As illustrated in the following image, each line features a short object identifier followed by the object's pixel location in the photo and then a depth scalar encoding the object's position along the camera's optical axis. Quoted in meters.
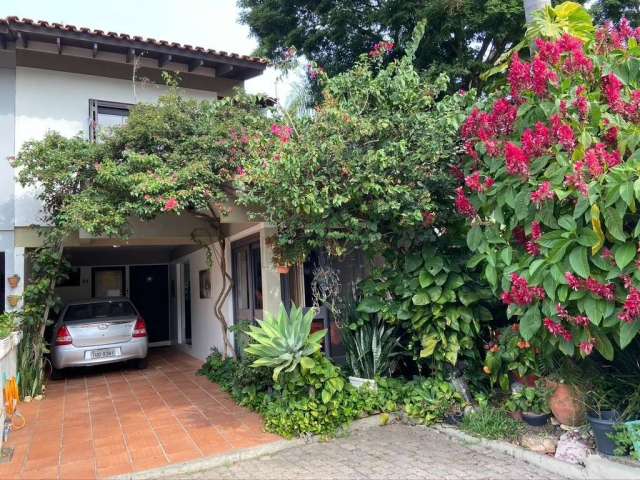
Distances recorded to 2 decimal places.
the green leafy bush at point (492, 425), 4.81
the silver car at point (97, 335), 8.39
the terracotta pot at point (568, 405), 4.42
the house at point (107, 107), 7.73
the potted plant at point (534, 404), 4.70
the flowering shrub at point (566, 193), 3.63
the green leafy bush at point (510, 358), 4.78
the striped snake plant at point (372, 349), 6.01
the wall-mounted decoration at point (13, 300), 7.48
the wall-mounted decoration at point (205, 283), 9.78
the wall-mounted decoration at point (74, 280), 12.86
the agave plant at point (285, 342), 5.19
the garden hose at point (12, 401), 5.36
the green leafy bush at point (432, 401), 5.40
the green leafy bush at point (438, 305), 5.32
